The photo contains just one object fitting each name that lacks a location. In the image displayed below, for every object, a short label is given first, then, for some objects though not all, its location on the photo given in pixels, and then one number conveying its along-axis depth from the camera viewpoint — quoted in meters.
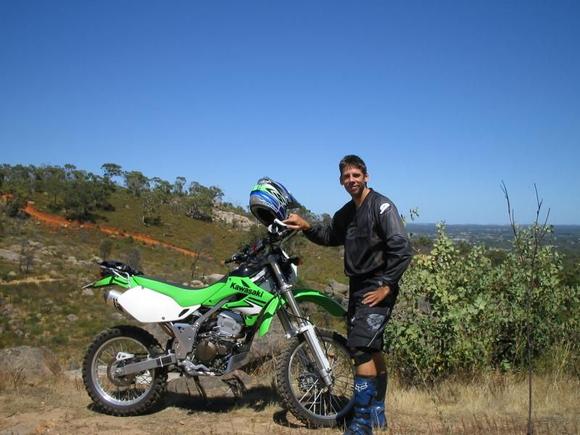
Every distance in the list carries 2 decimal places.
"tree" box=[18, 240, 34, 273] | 39.09
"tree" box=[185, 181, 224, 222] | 81.38
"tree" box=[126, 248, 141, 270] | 43.36
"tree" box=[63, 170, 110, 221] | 64.88
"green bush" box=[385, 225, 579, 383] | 6.17
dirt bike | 4.64
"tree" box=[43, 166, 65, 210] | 69.75
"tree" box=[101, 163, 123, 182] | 94.38
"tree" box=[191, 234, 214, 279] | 59.57
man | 4.18
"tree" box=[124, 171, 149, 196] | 88.69
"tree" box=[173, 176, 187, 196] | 96.35
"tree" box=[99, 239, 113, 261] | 49.17
